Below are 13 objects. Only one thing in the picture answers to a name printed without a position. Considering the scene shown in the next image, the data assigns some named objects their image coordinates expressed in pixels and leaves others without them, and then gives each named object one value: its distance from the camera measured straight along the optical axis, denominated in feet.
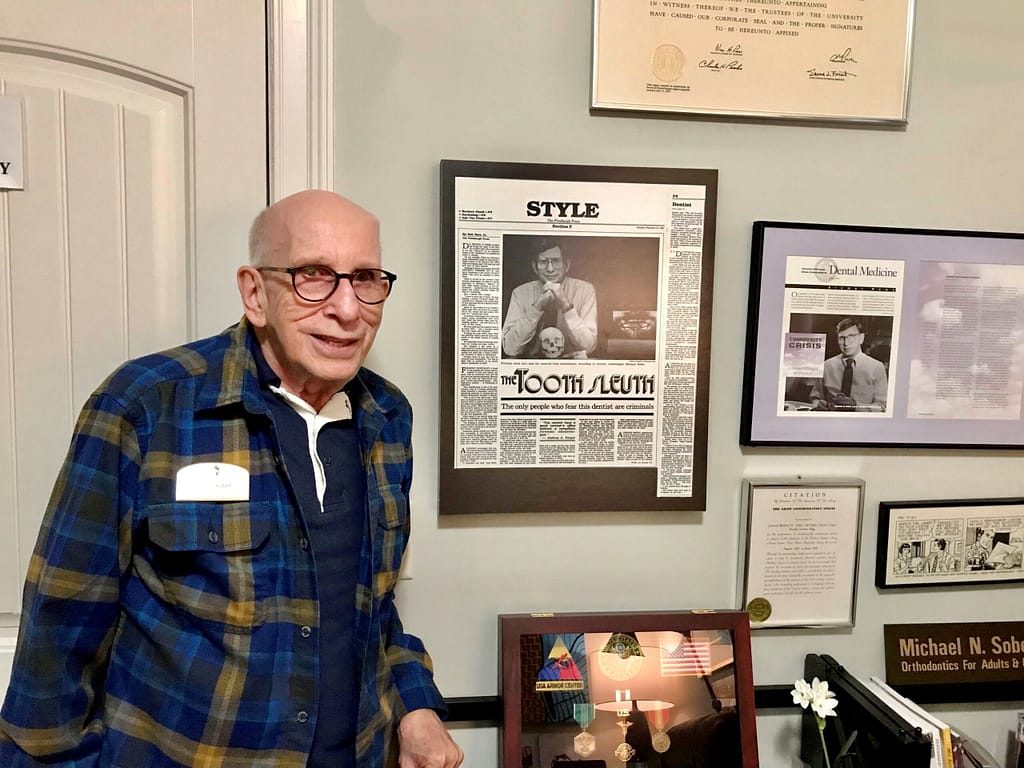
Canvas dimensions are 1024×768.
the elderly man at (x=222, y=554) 2.68
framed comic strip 4.32
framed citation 4.20
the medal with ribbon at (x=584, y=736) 3.93
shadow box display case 3.93
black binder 3.68
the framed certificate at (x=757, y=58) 3.85
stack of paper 3.89
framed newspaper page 3.85
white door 3.50
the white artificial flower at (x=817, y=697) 3.93
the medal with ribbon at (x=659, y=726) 3.98
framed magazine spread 4.11
